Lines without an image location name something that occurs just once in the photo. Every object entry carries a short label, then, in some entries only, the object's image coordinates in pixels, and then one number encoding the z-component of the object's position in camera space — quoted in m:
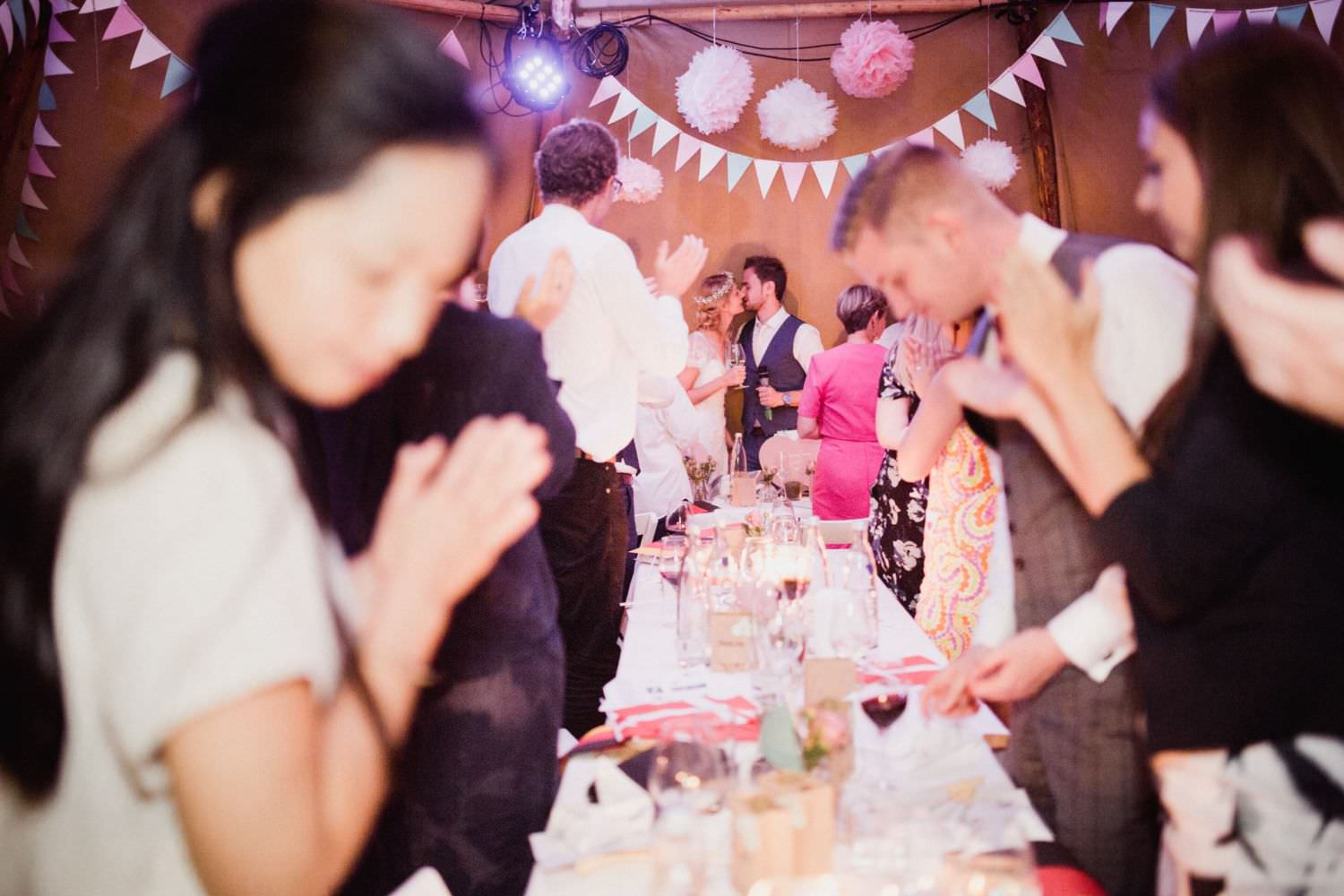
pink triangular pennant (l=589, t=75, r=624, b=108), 5.64
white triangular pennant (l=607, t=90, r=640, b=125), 5.68
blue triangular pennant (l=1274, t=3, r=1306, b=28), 4.90
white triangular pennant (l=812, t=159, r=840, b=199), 5.78
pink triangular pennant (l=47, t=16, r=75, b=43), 3.89
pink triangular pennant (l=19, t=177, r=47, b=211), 3.85
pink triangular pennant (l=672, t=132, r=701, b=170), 5.83
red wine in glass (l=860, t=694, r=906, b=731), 1.39
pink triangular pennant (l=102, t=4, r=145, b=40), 3.81
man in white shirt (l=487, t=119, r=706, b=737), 2.92
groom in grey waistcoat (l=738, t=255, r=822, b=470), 5.32
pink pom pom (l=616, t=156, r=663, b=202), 5.68
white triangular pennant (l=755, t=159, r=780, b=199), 5.81
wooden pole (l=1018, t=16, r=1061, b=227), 5.55
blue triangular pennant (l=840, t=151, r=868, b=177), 5.70
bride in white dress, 4.79
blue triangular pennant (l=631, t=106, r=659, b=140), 5.71
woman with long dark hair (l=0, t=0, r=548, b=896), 0.69
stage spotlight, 5.13
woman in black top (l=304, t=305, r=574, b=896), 1.44
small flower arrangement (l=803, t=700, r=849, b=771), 1.22
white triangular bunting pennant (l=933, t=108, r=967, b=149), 5.61
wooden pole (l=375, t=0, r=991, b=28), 5.54
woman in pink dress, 3.63
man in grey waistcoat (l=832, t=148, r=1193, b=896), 1.51
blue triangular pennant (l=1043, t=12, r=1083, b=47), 5.24
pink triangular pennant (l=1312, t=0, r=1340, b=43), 4.81
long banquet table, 1.12
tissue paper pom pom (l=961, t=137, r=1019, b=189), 5.41
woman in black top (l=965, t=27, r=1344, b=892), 0.99
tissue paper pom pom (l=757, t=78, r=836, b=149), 5.55
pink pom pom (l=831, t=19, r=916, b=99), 5.36
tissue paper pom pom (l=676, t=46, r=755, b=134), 5.41
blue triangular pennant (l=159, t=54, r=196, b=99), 3.99
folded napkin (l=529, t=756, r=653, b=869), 1.15
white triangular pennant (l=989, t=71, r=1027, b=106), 5.55
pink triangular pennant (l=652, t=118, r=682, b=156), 5.79
